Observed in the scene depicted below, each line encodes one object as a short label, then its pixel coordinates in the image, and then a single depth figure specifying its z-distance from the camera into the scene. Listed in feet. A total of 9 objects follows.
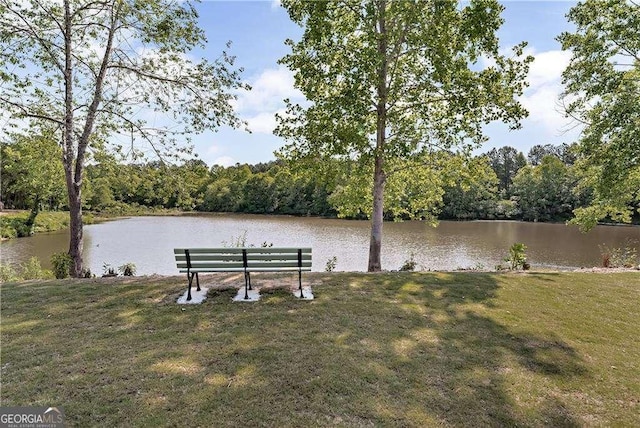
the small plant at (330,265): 41.23
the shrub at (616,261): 43.19
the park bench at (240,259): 22.27
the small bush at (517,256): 39.22
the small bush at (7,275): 34.05
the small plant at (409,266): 38.96
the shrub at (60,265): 31.45
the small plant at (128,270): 35.14
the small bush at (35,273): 34.63
